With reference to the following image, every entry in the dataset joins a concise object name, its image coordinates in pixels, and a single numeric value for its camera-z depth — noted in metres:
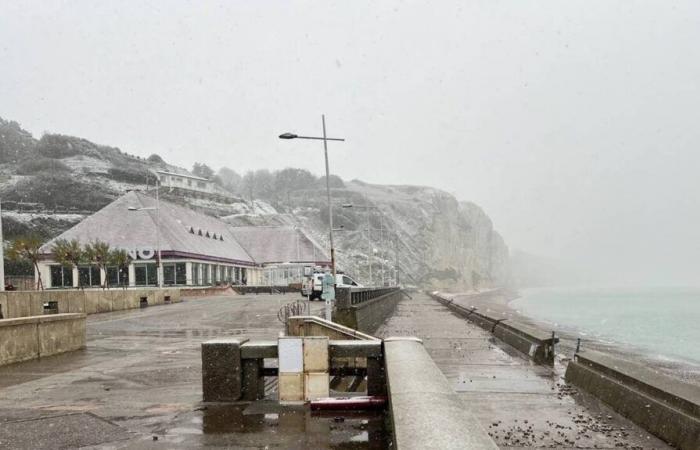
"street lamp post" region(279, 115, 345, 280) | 22.14
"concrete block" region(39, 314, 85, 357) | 13.20
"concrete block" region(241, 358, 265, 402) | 7.76
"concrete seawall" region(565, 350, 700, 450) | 6.71
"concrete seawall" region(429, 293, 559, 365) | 14.82
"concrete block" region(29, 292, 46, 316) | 23.90
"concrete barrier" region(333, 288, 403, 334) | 23.12
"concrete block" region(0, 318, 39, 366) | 11.76
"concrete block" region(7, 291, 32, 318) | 22.06
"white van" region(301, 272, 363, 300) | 42.88
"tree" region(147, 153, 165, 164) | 187.00
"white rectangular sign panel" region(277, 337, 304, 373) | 7.38
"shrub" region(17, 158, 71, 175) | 134.12
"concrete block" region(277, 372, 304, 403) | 7.52
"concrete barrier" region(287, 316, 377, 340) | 14.51
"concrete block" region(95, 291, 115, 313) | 32.81
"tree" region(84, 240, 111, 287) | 53.69
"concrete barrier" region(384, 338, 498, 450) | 3.63
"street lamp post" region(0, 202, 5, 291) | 26.85
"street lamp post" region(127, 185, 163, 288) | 54.47
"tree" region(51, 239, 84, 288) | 51.28
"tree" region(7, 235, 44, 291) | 47.38
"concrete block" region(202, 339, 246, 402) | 7.61
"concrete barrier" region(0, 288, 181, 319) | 22.33
